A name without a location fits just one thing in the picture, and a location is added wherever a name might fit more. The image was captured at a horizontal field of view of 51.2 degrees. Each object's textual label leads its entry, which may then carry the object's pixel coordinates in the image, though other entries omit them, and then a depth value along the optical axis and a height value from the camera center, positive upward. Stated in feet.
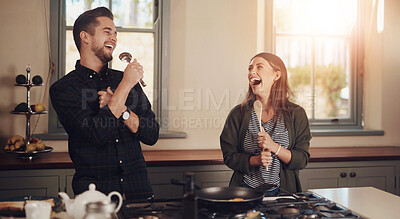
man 6.32 -0.13
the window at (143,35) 11.11 +2.04
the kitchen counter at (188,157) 8.96 -1.13
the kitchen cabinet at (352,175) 10.23 -1.58
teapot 4.46 -0.99
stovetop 4.81 -1.21
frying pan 4.82 -1.10
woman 7.04 -0.43
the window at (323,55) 12.39 +1.70
